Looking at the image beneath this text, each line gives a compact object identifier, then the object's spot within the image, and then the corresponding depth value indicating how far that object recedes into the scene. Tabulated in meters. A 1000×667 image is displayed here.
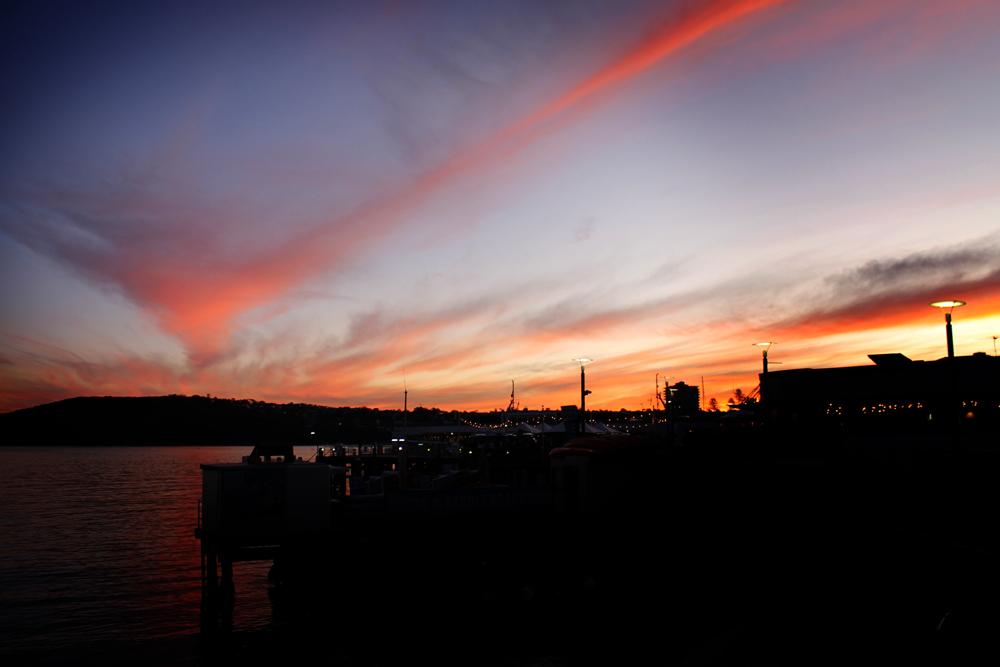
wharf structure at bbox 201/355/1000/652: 17.62
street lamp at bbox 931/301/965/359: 19.20
